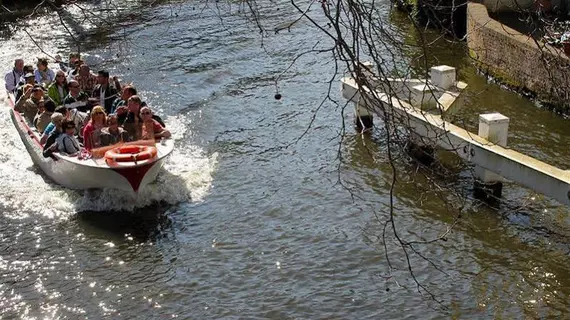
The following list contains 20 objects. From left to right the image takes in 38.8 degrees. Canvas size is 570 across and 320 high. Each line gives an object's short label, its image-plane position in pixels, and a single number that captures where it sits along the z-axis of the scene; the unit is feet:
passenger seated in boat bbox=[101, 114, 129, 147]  38.83
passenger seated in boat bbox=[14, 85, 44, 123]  45.11
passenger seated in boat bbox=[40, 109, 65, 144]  38.88
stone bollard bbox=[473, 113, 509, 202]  32.63
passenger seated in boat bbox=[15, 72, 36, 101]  47.55
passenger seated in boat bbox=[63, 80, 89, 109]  44.09
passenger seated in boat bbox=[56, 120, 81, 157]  38.70
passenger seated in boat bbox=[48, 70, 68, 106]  45.85
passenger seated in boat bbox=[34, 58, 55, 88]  51.96
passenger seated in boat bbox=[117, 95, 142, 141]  40.19
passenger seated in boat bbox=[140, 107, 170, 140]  39.65
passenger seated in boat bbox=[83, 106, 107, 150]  38.83
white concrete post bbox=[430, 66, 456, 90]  39.63
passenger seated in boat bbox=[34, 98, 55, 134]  42.42
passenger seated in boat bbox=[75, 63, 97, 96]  47.00
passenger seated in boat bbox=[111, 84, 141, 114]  42.39
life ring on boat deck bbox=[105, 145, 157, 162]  36.63
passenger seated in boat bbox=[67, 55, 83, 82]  48.47
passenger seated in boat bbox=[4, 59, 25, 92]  51.90
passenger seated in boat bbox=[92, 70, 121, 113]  44.96
